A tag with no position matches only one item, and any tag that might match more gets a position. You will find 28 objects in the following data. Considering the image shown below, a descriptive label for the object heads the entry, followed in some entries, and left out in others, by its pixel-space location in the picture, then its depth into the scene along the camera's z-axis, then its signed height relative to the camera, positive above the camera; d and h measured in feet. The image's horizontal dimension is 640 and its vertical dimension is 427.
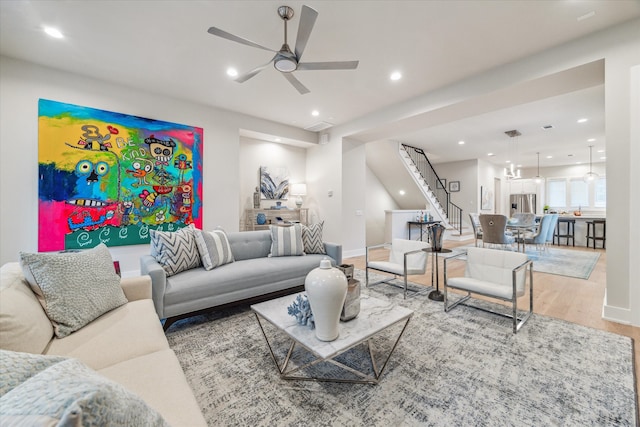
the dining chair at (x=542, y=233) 18.17 -1.35
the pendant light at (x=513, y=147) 21.00 +6.31
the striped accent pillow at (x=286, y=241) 11.50 -1.22
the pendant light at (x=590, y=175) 28.44 +4.20
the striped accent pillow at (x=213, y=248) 9.39 -1.30
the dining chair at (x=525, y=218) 22.18 -0.41
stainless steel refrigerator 35.83 +1.41
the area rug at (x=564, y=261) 14.80 -3.07
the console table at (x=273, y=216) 18.76 -0.26
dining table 19.60 -1.12
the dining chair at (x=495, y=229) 18.03 -1.09
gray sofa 7.83 -2.19
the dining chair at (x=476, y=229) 22.20 -1.33
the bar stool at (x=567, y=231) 24.06 -1.61
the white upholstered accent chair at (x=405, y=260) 10.83 -2.01
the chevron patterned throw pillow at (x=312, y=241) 12.23 -1.28
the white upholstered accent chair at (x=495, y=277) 8.18 -2.18
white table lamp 20.47 +1.79
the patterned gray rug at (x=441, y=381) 4.81 -3.56
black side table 10.55 -3.24
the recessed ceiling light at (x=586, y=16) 8.29 +6.15
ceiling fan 7.27 +4.85
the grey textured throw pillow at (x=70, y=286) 4.72 -1.41
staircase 25.61 +2.61
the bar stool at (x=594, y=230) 22.40 -1.39
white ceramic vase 5.01 -1.58
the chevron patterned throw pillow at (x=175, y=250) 8.68 -1.25
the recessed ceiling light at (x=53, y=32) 9.03 +6.11
